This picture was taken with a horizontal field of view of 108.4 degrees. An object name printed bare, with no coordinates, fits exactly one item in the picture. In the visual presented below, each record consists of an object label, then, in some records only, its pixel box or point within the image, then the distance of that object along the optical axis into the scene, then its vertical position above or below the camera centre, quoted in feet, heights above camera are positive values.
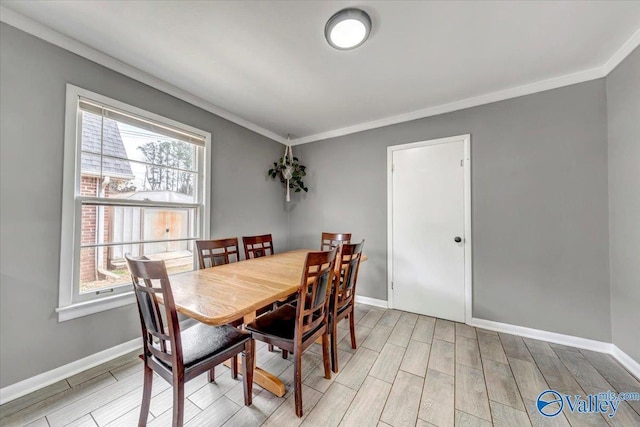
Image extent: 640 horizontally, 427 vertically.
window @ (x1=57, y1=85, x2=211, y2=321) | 5.81 +0.56
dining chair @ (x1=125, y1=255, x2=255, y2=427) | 3.60 -2.40
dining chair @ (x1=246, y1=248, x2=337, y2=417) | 4.58 -2.39
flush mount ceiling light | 4.93 +4.28
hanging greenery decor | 11.91 +2.34
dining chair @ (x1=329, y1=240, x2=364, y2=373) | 5.77 -1.98
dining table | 3.79 -1.51
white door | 8.70 -0.42
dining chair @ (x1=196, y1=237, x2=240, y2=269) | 7.14 -1.10
